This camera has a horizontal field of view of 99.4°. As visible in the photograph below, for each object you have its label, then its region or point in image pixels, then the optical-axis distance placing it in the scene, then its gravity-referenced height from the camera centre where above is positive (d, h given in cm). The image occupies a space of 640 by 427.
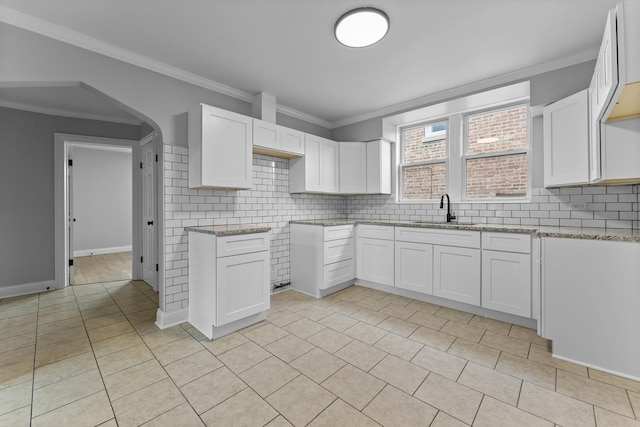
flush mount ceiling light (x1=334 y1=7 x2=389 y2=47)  206 +150
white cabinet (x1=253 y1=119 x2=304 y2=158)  327 +93
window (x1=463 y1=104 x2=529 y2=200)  336 +76
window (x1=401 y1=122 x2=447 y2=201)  399 +77
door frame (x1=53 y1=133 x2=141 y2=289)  397 +21
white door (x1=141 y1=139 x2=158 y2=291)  404 -7
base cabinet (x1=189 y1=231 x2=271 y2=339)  249 -67
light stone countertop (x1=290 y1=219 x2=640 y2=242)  192 -16
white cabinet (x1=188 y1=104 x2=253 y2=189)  275 +68
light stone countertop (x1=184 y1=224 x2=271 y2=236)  247 -17
